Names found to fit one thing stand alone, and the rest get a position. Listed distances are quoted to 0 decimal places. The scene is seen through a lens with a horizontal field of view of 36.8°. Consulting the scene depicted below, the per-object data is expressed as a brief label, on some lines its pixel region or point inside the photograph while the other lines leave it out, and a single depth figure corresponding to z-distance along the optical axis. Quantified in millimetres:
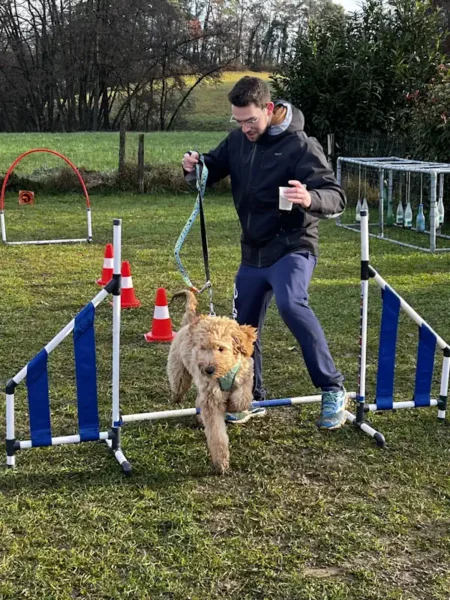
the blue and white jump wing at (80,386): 3758
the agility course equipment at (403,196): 10344
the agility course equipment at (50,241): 10833
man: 4016
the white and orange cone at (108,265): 7992
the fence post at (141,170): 17766
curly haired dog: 3764
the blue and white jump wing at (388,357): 4270
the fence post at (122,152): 18042
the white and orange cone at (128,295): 7246
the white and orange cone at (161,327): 6160
